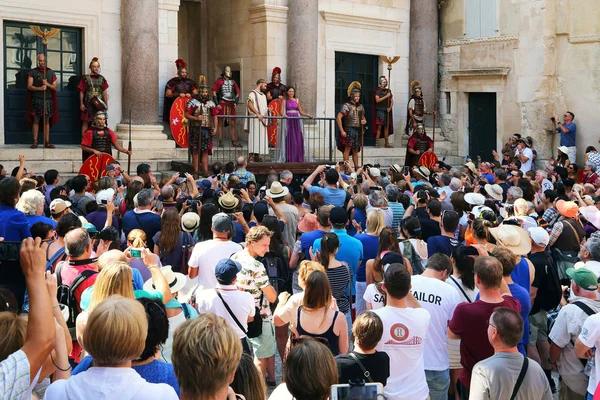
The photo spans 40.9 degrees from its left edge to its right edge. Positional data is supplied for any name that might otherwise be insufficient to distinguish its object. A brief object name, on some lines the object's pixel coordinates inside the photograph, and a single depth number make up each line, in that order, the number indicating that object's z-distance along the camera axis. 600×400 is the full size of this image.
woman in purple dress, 17.06
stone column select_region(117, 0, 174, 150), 15.85
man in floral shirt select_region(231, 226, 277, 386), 5.81
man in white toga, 16.53
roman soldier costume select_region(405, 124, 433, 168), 17.84
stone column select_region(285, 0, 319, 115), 18.36
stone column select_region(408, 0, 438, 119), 20.94
